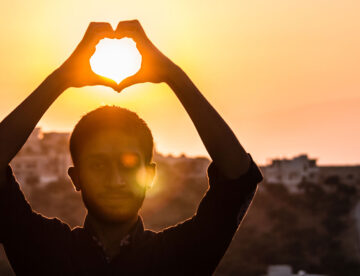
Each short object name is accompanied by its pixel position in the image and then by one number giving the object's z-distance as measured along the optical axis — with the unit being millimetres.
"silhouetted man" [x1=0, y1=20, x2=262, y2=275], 3957
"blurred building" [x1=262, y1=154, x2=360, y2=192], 113625
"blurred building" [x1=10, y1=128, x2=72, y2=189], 118938
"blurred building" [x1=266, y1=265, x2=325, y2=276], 49375
